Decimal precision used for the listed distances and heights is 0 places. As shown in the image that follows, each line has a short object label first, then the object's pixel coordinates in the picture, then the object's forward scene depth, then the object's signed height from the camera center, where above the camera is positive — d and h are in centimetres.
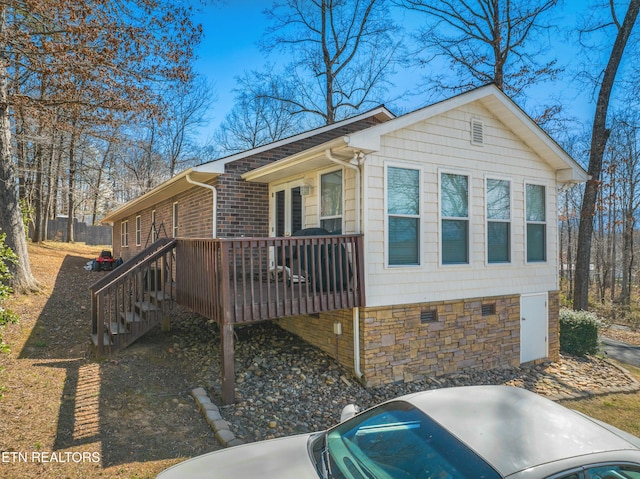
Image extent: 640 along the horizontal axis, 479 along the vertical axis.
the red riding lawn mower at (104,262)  1616 -70
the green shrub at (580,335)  982 -227
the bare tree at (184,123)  2629 +822
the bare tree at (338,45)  1789 +910
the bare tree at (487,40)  1460 +762
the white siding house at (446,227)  655 +30
